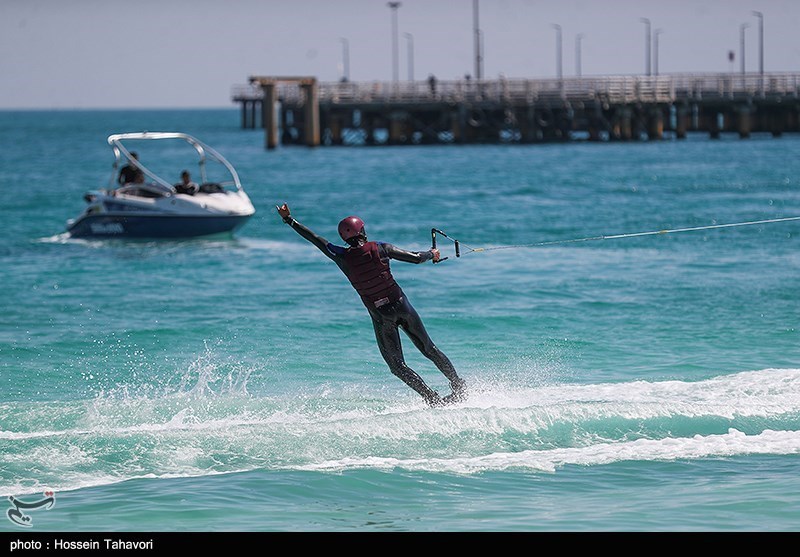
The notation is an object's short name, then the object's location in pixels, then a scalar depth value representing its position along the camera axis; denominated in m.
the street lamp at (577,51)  110.75
